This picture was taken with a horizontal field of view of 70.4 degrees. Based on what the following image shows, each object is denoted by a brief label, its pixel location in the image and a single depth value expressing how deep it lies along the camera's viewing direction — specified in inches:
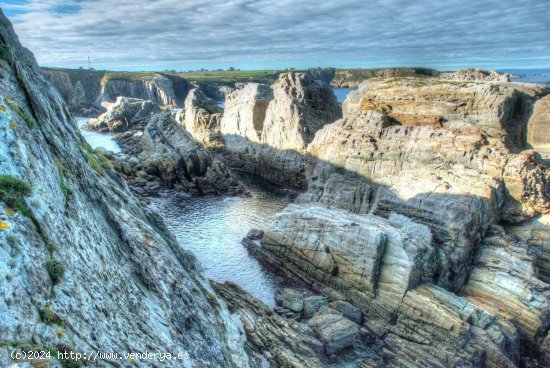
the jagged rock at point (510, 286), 1098.7
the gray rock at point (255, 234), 1785.2
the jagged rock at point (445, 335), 1005.2
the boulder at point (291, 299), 1264.8
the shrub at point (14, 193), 443.5
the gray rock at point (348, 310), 1216.0
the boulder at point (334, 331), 1057.5
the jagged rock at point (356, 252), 1215.6
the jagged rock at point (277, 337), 986.1
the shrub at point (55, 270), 445.7
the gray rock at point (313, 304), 1242.0
